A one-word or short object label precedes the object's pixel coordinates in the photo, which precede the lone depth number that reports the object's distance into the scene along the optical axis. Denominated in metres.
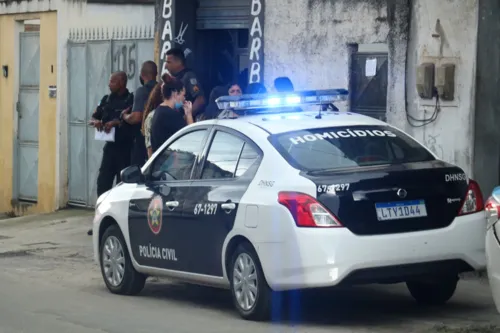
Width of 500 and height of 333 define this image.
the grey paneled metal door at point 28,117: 20.12
